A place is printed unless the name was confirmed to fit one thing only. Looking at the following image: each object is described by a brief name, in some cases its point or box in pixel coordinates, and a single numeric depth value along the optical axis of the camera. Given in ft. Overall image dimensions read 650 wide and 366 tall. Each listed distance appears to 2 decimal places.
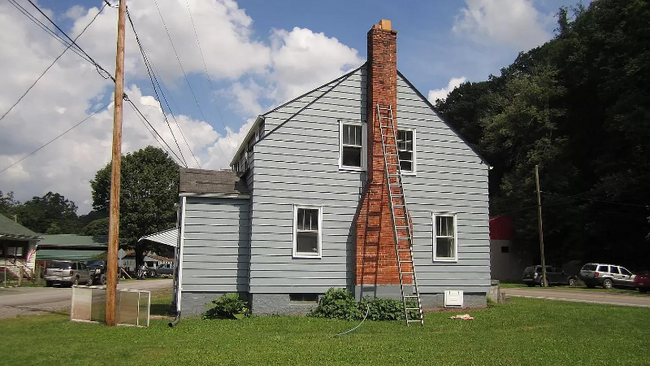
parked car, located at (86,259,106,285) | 114.01
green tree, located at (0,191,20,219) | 323.68
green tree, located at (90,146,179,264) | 172.96
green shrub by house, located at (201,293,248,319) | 46.70
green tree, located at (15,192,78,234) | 343.83
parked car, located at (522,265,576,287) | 124.88
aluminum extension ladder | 48.88
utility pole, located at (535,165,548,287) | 122.42
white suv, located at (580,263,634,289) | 115.03
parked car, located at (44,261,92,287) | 103.96
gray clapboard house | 49.06
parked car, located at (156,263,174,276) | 187.79
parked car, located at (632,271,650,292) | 106.52
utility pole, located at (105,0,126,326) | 42.55
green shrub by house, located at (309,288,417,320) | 46.16
